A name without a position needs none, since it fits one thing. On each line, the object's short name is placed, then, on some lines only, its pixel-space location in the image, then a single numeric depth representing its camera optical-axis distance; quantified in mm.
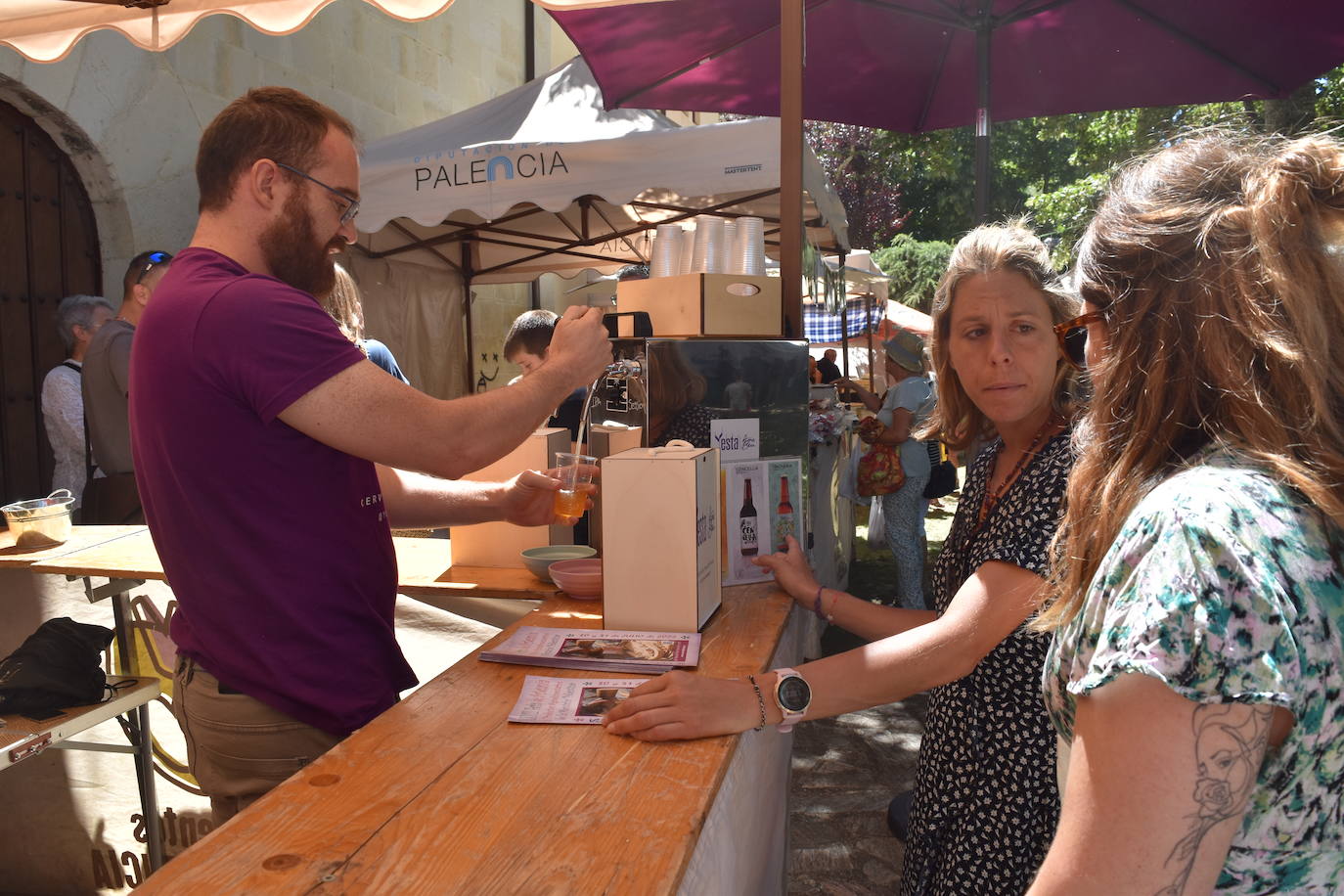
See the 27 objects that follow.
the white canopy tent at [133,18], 2834
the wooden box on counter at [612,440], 2252
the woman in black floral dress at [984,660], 1498
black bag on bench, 2395
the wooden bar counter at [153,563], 2381
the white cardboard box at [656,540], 1828
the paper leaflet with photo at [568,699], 1483
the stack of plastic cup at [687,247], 2637
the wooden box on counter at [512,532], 2430
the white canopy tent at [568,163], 5414
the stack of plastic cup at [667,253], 2666
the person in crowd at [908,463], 6082
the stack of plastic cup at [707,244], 2580
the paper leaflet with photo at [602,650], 1693
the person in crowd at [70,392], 4480
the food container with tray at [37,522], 2959
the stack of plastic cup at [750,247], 2582
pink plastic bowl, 2150
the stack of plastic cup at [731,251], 2580
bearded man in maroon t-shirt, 1488
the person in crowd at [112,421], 3861
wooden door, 5121
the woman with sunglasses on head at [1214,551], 726
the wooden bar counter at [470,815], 1041
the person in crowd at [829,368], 9547
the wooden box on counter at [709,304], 2291
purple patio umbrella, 4074
